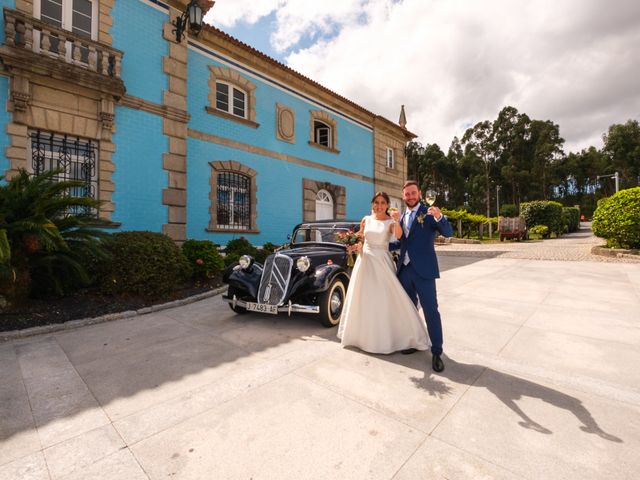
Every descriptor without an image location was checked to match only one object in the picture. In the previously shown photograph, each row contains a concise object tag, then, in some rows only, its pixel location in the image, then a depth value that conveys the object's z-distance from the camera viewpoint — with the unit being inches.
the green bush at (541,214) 929.5
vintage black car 168.2
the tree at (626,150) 1553.9
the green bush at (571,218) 1088.3
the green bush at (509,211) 1450.5
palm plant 170.6
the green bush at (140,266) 210.7
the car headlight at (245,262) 192.2
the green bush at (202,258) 272.7
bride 133.0
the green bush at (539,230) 893.2
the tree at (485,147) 1637.6
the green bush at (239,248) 348.4
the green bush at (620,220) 435.5
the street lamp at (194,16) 294.8
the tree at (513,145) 1565.0
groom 121.1
